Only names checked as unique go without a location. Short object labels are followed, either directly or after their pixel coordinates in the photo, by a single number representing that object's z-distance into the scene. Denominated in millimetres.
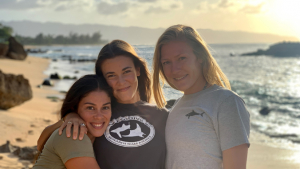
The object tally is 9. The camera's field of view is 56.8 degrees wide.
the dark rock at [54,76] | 19375
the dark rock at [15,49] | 32656
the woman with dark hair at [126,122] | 2369
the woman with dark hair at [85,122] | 2039
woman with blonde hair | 2061
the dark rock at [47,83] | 15922
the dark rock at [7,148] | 5176
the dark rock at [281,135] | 7602
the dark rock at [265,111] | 10524
